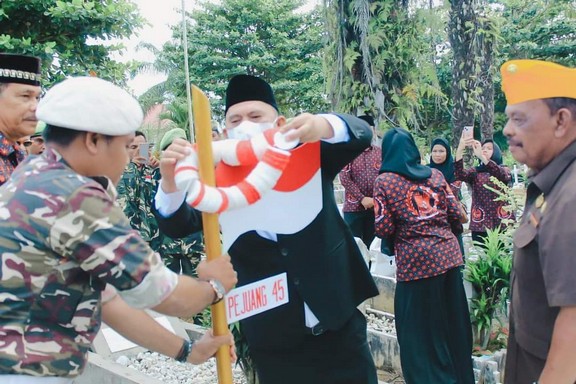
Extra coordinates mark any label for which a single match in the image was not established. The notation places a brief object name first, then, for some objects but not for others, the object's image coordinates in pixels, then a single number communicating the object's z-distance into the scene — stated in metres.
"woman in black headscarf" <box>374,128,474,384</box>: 3.64
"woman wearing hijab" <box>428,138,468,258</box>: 5.67
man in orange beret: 1.51
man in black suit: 2.12
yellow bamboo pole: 1.69
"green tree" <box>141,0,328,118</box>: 23.55
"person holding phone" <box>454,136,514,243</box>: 6.06
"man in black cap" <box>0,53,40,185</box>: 2.79
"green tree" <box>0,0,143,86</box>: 5.18
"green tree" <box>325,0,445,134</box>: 6.13
